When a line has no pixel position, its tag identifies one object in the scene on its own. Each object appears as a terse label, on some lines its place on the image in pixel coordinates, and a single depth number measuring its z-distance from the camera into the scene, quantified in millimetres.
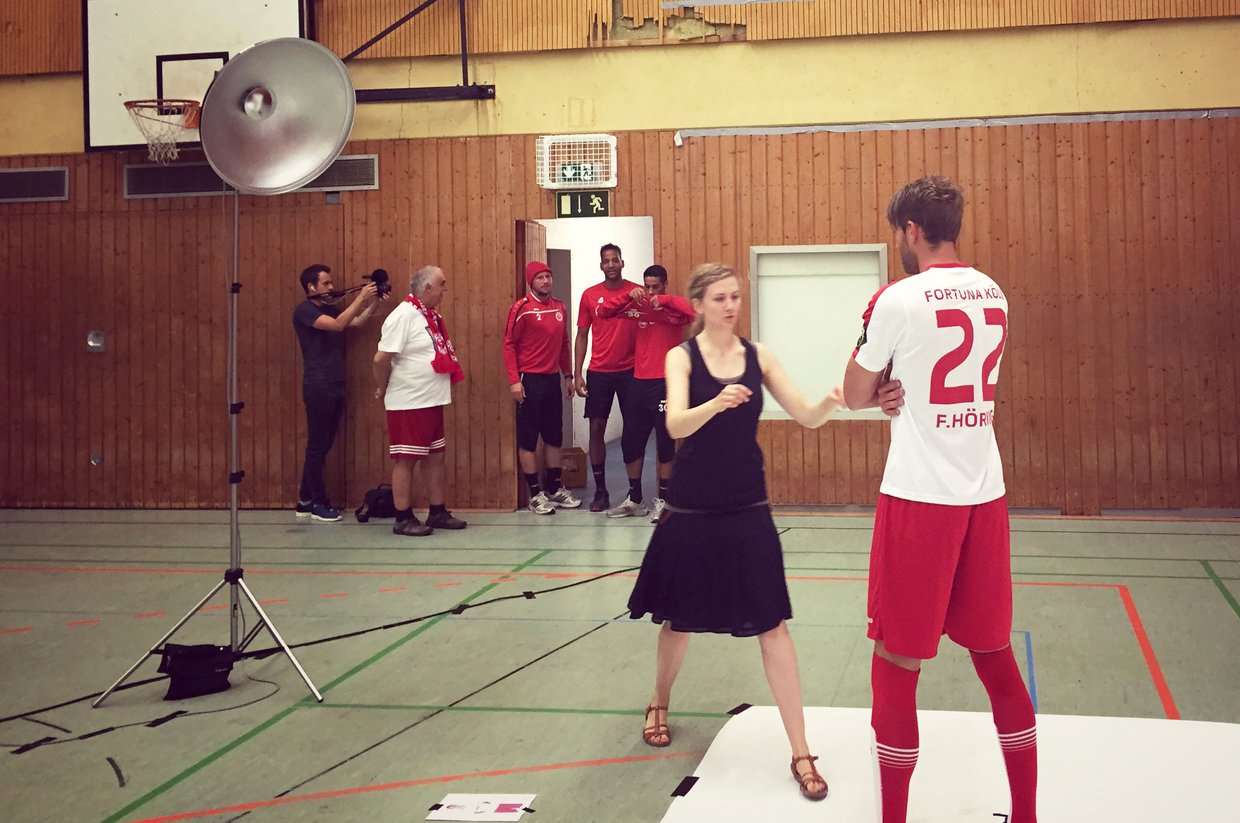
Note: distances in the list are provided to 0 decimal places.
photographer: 9539
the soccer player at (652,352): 8797
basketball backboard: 9523
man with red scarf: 8562
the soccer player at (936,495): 3074
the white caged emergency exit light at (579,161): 9562
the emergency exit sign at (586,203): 9617
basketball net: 9414
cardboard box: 11117
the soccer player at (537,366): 9273
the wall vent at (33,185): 10461
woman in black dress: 3889
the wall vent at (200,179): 10023
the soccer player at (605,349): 9219
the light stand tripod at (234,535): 4996
